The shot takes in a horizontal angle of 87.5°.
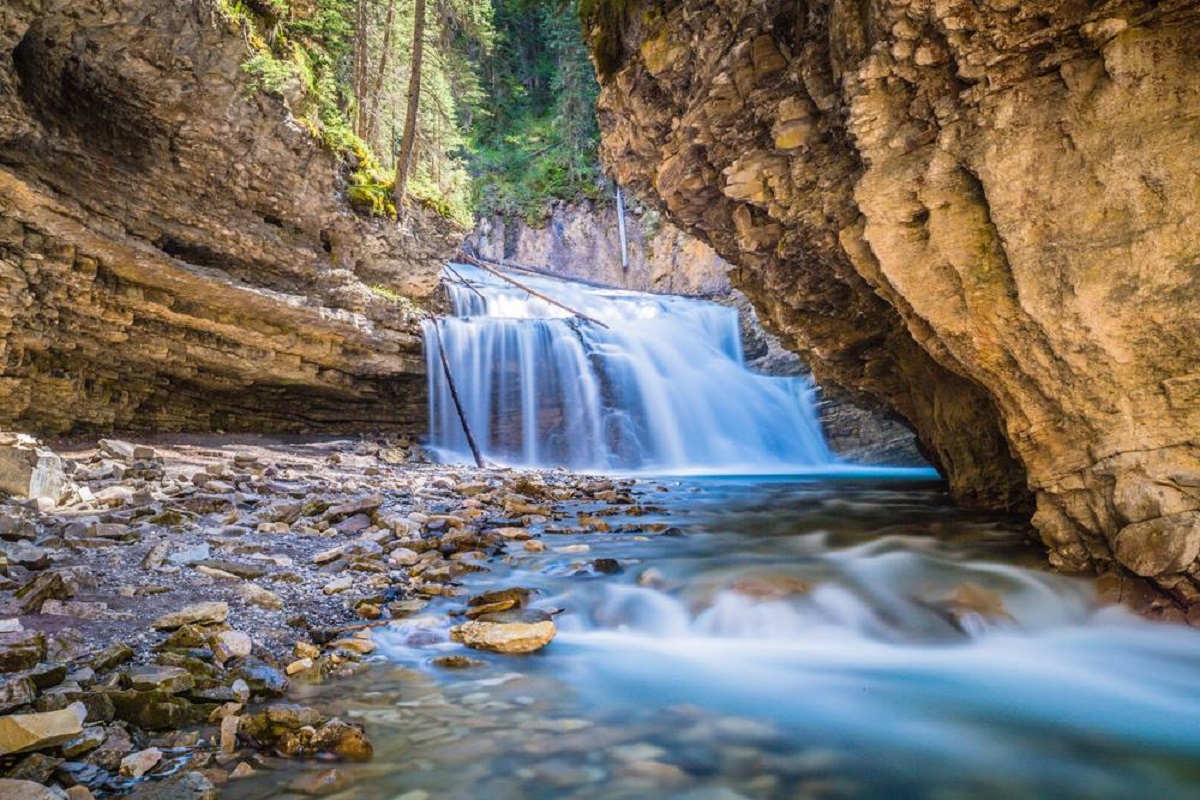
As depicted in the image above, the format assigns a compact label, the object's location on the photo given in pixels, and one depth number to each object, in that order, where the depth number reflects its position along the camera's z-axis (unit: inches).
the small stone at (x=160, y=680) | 97.0
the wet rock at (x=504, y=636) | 139.1
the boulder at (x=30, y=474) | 203.2
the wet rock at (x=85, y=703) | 88.0
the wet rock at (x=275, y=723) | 92.4
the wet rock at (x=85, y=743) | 80.5
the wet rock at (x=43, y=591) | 124.5
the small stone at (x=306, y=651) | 124.3
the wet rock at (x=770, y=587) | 178.9
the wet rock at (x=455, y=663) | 128.8
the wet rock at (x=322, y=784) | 82.4
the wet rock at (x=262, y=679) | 107.7
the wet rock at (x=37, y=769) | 73.8
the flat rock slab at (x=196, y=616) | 124.4
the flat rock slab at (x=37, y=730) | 76.4
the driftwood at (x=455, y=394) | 519.4
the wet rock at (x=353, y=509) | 239.9
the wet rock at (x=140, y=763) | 80.3
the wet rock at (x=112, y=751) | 80.7
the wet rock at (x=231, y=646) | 115.0
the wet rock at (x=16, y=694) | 85.9
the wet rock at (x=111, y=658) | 103.2
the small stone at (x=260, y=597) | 146.4
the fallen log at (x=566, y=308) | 744.3
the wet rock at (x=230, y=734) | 89.0
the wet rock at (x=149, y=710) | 91.0
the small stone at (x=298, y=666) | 116.8
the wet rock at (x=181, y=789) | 76.3
